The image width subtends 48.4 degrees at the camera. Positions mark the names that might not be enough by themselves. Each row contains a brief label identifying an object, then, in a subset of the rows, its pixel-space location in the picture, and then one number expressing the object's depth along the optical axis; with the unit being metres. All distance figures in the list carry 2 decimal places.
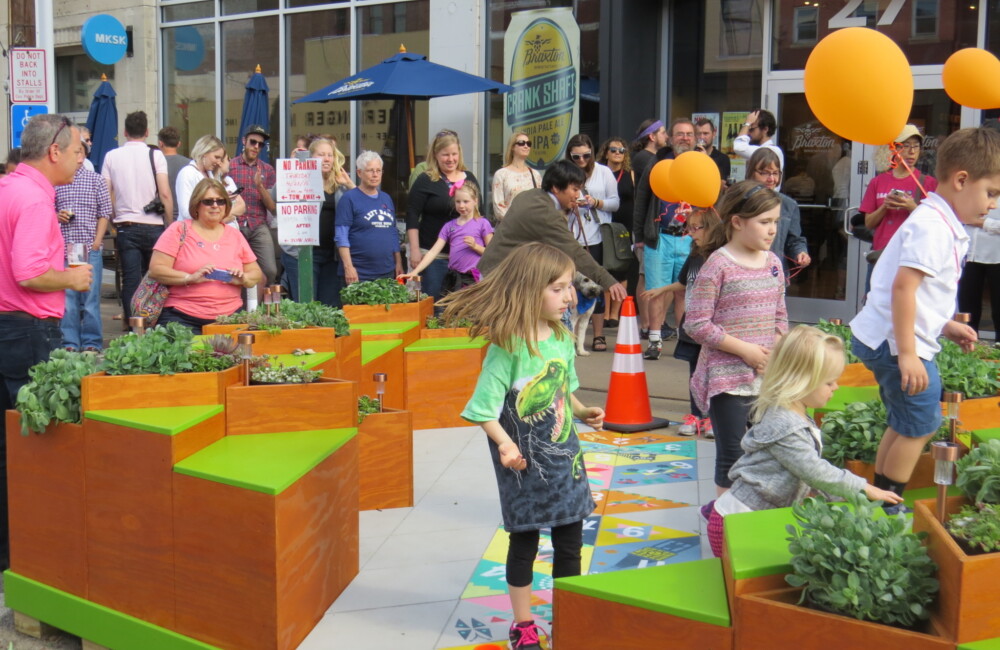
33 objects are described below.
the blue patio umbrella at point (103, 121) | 14.25
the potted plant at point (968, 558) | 2.67
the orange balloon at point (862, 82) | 4.84
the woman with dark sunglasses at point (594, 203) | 10.52
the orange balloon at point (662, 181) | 7.57
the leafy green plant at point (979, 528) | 2.83
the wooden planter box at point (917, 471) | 4.66
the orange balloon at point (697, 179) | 6.73
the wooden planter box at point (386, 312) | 7.95
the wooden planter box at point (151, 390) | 4.49
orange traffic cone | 7.64
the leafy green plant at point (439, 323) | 8.14
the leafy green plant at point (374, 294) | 8.04
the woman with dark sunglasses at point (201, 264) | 6.57
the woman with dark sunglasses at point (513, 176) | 10.16
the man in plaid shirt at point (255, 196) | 10.92
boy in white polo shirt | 4.13
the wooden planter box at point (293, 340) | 6.04
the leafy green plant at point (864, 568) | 2.80
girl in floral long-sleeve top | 4.90
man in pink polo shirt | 5.04
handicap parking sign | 10.20
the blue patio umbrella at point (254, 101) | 14.54
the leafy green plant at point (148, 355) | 4.65
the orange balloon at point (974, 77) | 6.33
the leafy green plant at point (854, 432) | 4.78
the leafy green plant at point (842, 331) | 6.16
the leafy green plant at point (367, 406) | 5.84
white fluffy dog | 10.09
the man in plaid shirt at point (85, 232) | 9.52
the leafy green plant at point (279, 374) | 4.94
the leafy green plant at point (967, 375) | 5.23
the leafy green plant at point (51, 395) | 4.48
